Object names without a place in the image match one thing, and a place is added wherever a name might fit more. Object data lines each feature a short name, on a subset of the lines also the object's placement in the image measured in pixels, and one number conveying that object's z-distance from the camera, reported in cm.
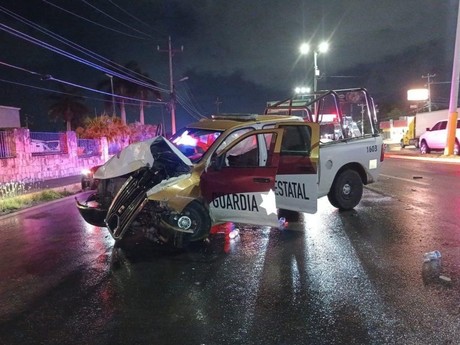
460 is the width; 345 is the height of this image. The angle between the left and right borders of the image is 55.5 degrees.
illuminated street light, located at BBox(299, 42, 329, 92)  2954
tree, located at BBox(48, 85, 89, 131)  6466
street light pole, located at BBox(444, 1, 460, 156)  2098
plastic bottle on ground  557
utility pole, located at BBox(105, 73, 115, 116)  4988
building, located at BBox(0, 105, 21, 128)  3375
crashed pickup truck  627
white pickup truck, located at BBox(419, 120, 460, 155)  2408
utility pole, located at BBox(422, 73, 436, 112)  6319
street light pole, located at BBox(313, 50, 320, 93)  2943
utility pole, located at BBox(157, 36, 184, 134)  3963
